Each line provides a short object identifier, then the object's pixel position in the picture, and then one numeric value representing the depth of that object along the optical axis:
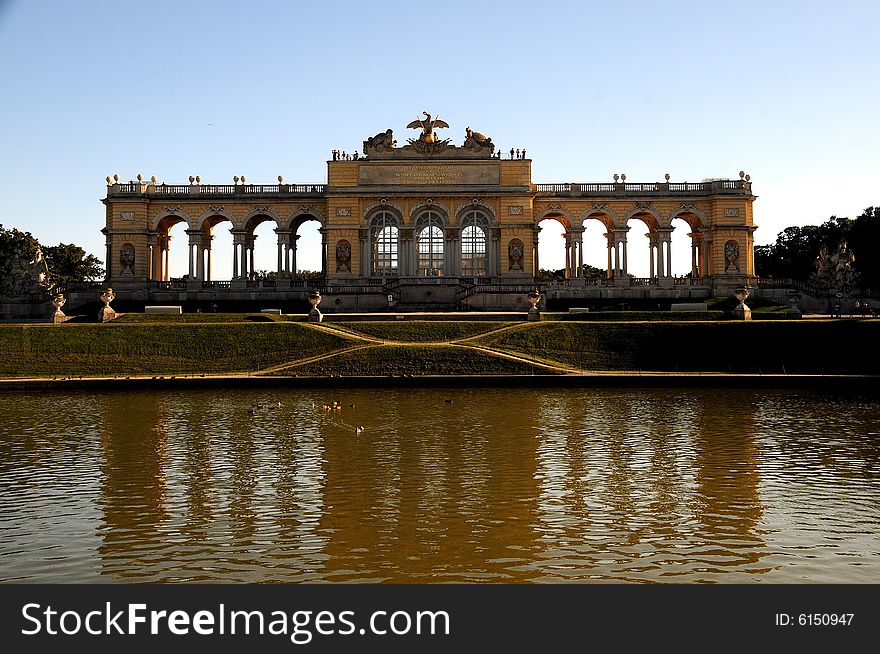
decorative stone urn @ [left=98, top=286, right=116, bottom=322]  51.97
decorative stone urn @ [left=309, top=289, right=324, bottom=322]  51.64
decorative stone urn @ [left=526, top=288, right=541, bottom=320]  51.41
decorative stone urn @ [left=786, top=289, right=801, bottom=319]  51.25
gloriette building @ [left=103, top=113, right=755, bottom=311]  69.69
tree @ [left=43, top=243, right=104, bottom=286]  107.49
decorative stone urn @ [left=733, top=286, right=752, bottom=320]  49.79
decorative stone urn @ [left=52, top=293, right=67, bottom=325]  51.15
